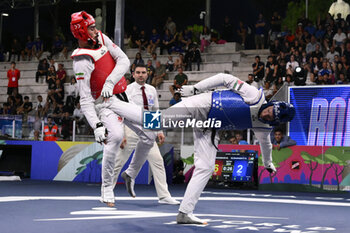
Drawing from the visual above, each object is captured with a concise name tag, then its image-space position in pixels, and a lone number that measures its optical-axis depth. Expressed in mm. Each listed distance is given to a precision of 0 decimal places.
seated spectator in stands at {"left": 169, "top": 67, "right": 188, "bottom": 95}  16016
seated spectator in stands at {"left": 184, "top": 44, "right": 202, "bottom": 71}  18984
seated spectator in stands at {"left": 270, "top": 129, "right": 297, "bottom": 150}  11969
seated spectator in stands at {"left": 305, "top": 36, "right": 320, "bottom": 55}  17016
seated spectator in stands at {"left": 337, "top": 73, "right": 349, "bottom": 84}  14271
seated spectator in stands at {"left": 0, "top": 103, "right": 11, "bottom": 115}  18734
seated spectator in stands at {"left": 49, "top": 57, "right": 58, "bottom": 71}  20991
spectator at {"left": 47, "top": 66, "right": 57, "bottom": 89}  19469
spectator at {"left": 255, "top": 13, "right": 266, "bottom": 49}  20594
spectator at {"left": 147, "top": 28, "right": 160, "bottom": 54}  21453
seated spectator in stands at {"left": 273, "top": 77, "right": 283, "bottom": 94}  15070
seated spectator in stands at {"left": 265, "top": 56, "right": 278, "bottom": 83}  15750
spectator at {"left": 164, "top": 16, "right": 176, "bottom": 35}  22216
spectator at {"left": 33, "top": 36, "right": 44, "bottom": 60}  24348
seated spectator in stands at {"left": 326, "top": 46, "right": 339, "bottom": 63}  16219
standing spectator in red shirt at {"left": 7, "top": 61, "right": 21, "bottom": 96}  20344
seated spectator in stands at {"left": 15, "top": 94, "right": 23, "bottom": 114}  19341
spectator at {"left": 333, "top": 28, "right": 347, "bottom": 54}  16844
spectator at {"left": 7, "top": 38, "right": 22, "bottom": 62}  25562
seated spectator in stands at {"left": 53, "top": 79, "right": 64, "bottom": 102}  18488
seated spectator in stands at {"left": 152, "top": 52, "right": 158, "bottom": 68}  19780
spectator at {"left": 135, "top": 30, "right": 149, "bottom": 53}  22016
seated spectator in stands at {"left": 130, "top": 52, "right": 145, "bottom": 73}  18253
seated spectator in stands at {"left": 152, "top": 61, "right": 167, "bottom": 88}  18078
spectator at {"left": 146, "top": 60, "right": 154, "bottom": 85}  17509
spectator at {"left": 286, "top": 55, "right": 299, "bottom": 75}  15540
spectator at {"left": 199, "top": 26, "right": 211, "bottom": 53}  20812
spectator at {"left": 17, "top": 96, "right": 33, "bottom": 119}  18459
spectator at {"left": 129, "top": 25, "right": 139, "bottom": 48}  22547
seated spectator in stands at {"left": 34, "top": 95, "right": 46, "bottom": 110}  18397
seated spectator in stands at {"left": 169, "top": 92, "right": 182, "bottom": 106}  13341
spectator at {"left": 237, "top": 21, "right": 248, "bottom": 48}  21906
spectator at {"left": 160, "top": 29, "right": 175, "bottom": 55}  21094
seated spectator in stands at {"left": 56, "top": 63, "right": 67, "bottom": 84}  19750
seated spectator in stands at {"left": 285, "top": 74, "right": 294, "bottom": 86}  14664
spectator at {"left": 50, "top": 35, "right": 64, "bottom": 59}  23673
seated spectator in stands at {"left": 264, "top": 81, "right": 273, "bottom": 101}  14009
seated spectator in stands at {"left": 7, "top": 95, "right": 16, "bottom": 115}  18870
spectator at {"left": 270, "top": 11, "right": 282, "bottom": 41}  19562
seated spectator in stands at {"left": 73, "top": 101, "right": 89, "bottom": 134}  14594
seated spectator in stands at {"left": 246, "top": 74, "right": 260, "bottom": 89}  15028
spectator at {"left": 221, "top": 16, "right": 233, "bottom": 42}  21500
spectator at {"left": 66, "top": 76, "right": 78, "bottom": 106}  17812
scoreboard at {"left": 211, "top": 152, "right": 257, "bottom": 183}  12062
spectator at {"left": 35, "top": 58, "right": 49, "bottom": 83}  21202
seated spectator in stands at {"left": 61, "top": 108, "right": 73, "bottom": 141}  14469
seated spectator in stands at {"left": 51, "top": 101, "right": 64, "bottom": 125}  14664
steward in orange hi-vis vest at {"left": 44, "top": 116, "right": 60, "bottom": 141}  14500
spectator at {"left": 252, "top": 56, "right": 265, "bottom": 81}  16578
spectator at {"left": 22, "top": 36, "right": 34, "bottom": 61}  24802
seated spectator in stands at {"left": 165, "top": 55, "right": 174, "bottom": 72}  19031
